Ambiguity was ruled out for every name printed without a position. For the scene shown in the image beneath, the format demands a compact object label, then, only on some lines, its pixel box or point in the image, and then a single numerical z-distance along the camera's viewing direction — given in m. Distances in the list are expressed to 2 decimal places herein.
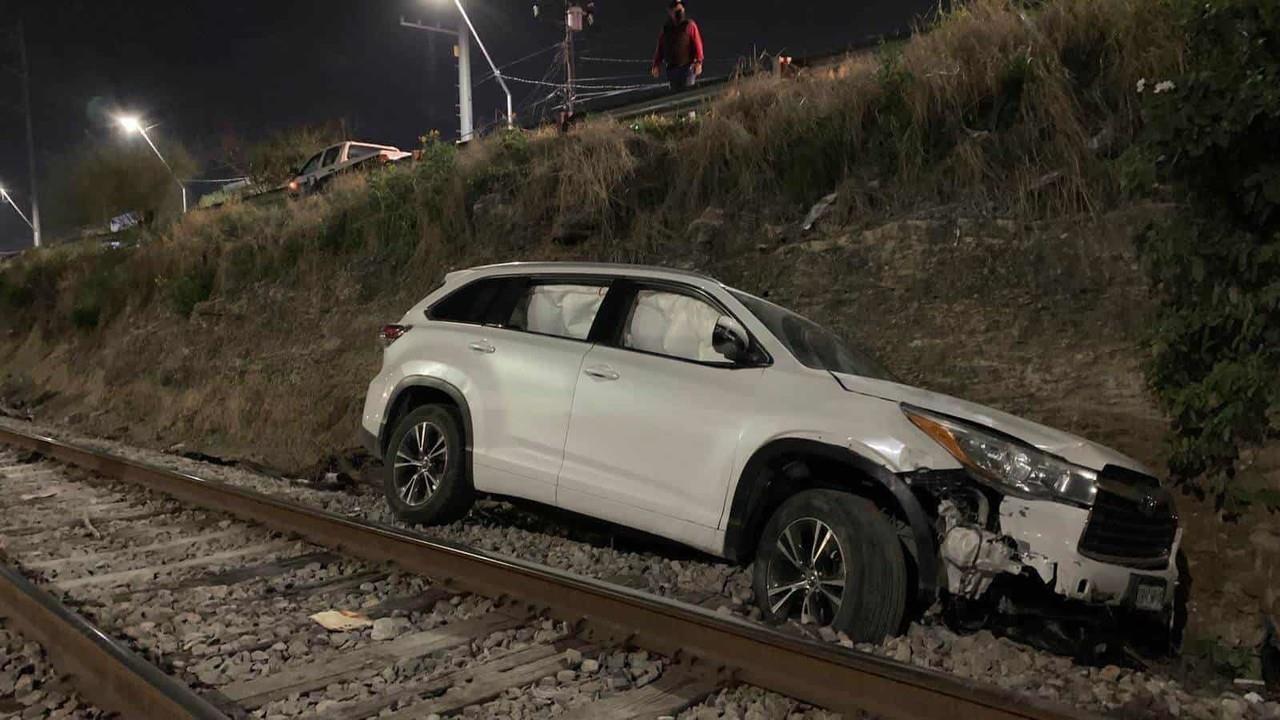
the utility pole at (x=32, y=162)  41.03
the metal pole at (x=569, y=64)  34.34
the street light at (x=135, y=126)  35.47
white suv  3.70
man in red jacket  14.23
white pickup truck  20.55
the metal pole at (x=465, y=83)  22.97
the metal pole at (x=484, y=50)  21.69
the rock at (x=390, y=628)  3.89
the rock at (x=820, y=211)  8.63
